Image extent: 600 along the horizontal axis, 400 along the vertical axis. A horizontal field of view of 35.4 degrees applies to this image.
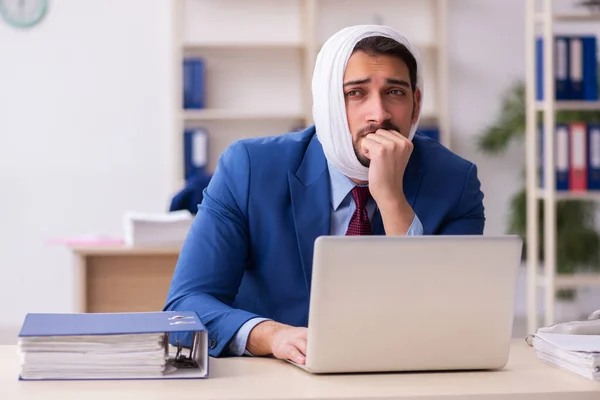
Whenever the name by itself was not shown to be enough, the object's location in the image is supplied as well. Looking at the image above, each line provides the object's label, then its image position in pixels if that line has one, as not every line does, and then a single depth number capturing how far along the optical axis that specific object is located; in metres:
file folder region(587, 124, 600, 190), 4.44
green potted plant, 5.36
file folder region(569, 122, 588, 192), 4.43
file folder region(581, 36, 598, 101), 4.44
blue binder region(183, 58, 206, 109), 5.45
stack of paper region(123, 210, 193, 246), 3.45
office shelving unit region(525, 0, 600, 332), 4.39
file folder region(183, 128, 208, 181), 5.45
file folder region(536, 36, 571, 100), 4.45
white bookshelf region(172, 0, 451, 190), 5.61
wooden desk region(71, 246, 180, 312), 3.45
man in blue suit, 1.80
